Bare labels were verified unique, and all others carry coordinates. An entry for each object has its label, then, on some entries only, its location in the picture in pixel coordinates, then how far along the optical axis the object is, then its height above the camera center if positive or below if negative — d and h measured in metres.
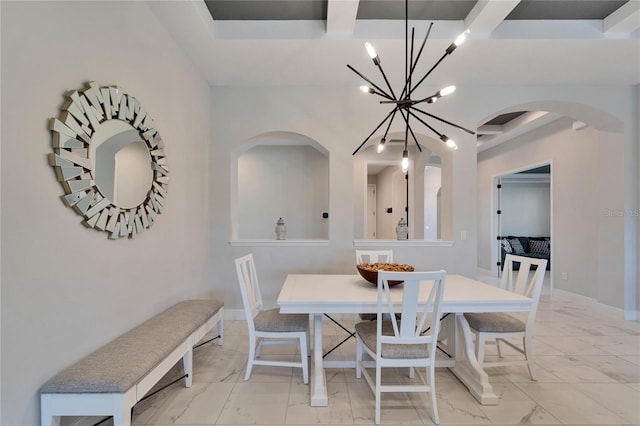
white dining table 1.95 -0.59
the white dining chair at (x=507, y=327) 2.20 -0.83
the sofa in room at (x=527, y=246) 7.21 -0.75
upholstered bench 1.38 -0.78
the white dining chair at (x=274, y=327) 2.24 -0.85
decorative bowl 2.29 -0.42
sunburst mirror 1.54 +0.34
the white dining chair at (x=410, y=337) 1.77 -0.74
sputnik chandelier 1.83 +0.81
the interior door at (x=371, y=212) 7.76 +0.10
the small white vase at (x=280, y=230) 3.77 -0.18
